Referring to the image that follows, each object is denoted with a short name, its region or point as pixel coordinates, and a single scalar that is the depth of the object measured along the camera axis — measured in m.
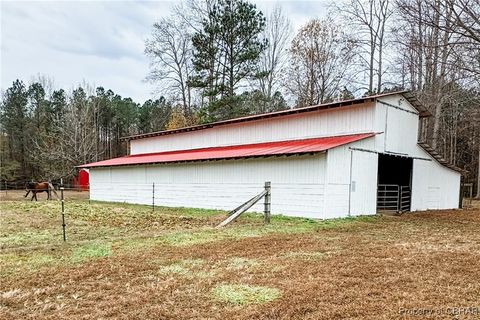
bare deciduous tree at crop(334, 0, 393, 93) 26.38
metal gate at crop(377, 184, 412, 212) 16.72
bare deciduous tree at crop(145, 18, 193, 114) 37.62
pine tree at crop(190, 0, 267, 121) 30.86
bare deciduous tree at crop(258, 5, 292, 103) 34.94
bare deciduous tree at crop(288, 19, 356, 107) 30.25
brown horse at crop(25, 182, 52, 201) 21.55
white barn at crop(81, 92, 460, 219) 13.30
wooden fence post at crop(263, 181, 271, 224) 11.41
